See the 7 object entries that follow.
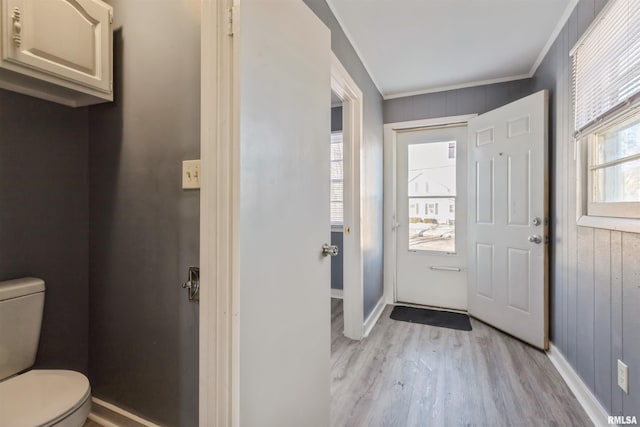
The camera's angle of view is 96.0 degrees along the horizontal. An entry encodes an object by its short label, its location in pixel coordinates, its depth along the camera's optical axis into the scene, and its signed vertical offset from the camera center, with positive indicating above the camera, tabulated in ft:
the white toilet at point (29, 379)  3.22 -2.19
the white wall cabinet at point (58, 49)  3.28 +2.05
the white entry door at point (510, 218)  7.48 -0.17
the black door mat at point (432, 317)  8.97 -3.47
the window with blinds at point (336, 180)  11.98 +1.37
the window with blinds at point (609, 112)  4.29 +1.65
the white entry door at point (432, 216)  10.12 -0.13
